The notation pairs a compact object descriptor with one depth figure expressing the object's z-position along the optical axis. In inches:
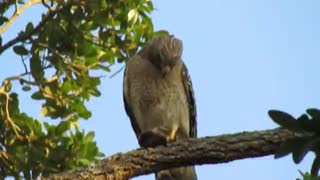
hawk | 556.1
